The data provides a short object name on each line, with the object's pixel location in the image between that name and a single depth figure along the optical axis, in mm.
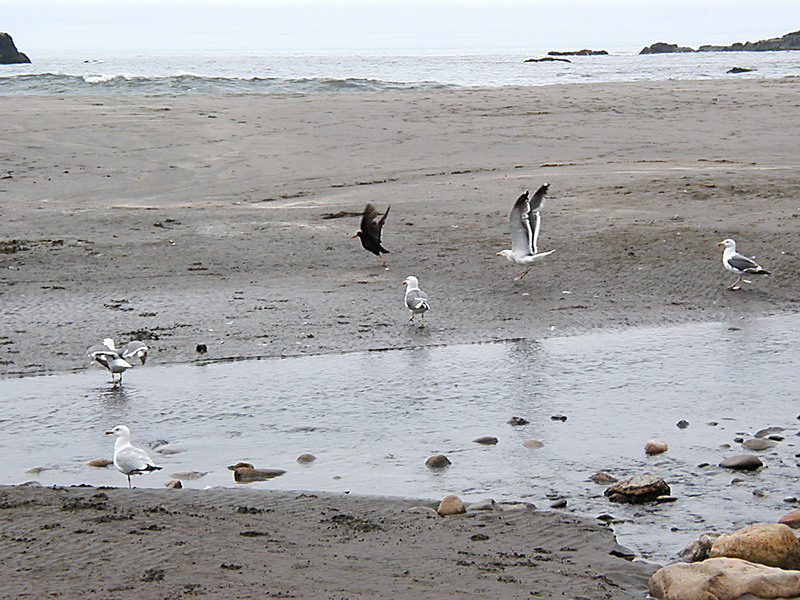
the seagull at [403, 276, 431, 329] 17375
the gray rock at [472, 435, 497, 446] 12203
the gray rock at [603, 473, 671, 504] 10289
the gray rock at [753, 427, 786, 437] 12352
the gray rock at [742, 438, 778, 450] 11906
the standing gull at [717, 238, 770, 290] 19500
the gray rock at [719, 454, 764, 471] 11203
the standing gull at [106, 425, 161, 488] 10758
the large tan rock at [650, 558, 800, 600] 7625
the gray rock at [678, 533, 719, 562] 8727
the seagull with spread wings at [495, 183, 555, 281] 20406
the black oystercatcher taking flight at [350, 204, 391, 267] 21922
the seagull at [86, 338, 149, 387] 14547
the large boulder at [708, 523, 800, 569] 8344
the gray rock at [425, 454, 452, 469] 11422
